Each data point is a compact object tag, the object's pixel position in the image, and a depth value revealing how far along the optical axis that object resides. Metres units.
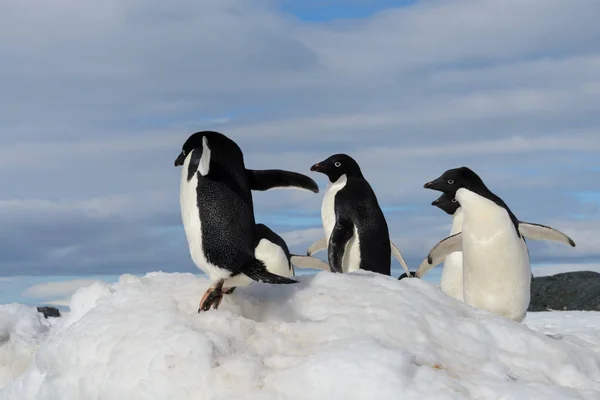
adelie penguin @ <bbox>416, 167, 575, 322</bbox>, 6.98
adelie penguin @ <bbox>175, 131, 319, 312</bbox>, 4.27
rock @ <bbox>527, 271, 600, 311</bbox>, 13.33
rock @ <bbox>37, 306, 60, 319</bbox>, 11.38
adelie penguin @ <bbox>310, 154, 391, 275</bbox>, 8.02
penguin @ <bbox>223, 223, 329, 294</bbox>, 7.28
